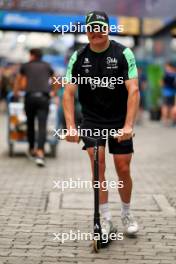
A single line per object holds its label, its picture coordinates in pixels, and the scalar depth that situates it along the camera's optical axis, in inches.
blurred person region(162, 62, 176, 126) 815.7
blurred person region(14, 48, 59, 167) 454.6
